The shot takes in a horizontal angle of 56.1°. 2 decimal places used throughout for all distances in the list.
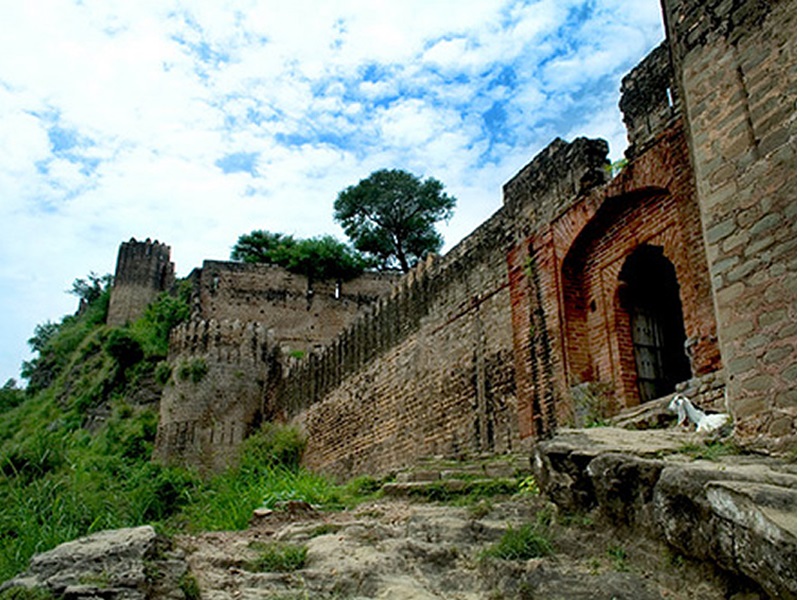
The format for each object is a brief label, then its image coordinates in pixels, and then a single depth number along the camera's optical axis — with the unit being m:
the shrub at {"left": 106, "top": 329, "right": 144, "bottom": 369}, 24.12
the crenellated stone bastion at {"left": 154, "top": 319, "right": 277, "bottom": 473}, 18.78
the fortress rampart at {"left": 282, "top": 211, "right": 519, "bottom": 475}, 10.62
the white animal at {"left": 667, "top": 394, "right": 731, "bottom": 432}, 5.30
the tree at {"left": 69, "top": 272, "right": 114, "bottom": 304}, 37.50
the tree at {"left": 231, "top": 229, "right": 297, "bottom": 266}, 29.11
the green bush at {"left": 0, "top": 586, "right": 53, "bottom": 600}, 3.36
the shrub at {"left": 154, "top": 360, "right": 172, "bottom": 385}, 19.91
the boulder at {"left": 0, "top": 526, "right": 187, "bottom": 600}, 3.51
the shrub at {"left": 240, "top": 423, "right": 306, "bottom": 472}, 17.72
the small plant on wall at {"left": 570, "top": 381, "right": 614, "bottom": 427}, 8.34
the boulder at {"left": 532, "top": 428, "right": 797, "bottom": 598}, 3.30
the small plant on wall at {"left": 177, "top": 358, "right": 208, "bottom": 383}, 19.55
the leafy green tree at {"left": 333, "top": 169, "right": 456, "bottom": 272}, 30.53
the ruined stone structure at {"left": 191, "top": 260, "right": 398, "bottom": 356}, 25.02
